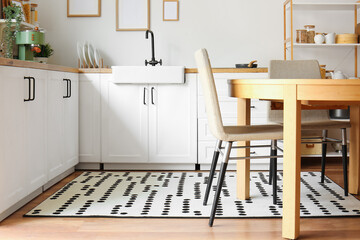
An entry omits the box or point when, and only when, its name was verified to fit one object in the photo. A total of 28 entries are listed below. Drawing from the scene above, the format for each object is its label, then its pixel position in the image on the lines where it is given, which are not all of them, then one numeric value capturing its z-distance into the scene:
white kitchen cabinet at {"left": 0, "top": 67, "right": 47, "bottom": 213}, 2.43
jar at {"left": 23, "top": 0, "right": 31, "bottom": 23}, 3.93
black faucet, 4.17
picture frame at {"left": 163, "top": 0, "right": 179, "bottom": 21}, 4.43
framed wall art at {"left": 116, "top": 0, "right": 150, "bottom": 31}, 4.44
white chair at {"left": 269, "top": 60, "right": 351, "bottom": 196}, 3.39
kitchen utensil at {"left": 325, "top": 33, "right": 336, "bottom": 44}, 4.21
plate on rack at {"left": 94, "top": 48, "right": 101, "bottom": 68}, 4.21
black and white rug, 2.63
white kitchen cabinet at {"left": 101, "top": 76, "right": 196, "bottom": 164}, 3.94
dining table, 2.12
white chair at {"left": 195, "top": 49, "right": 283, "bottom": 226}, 2.36
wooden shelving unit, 4.11
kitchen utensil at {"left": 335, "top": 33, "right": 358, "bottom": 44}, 4.21
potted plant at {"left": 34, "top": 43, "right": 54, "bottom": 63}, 4.03
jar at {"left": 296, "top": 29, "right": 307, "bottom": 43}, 4.20
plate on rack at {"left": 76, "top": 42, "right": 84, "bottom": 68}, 4.27
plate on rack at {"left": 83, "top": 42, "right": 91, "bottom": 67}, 4.32
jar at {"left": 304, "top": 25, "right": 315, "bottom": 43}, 4.22
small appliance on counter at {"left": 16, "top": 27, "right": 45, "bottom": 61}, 3.48
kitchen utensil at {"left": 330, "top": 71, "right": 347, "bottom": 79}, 4.16
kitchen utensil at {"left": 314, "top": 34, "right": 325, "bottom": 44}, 4.18
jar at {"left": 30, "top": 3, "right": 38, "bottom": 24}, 4.05
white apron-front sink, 3.87
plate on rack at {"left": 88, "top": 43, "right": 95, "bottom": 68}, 4.26
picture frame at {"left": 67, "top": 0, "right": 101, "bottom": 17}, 4.45
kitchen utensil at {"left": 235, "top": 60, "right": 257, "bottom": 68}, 4.07
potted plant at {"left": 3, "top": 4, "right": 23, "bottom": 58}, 3.31
